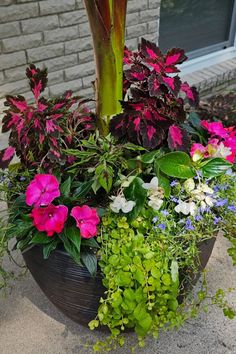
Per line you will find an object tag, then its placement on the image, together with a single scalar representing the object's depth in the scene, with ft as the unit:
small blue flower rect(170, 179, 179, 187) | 5.44
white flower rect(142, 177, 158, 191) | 5.26
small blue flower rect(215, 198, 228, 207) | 5.32
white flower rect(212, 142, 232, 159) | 5.97
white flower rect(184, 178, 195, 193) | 5.41
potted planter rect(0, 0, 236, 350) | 5.06
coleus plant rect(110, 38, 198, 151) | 5.65
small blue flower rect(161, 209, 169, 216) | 5.15
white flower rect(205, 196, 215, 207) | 5.25
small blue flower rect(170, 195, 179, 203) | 5.31
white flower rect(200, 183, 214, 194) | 5.33
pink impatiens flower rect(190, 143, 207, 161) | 5.77
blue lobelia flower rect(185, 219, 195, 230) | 5.11
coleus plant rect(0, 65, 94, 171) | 5.53
